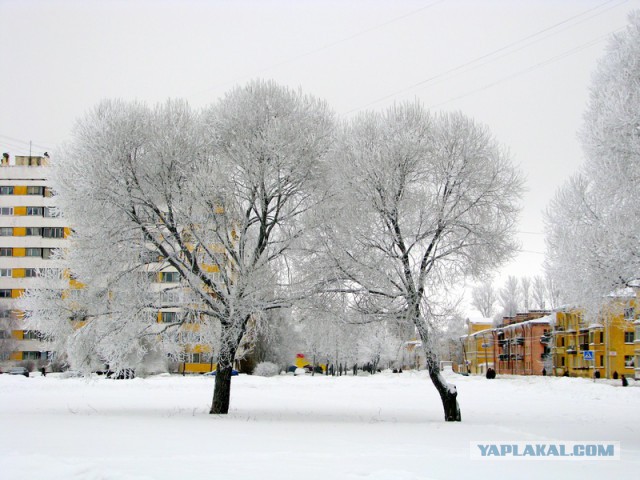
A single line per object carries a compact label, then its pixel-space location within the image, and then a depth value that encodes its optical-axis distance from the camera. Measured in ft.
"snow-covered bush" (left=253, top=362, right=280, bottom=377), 252.01
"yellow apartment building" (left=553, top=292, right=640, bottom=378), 259.80
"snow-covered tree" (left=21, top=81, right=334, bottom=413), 78.23
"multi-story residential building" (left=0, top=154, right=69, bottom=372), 286.46
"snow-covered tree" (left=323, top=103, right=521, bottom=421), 77.51
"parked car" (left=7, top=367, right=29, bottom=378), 228.43
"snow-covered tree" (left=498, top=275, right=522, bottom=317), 448.65
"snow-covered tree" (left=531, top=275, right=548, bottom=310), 435.53
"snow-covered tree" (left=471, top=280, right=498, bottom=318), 489.67
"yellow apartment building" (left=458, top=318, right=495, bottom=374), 413.18
